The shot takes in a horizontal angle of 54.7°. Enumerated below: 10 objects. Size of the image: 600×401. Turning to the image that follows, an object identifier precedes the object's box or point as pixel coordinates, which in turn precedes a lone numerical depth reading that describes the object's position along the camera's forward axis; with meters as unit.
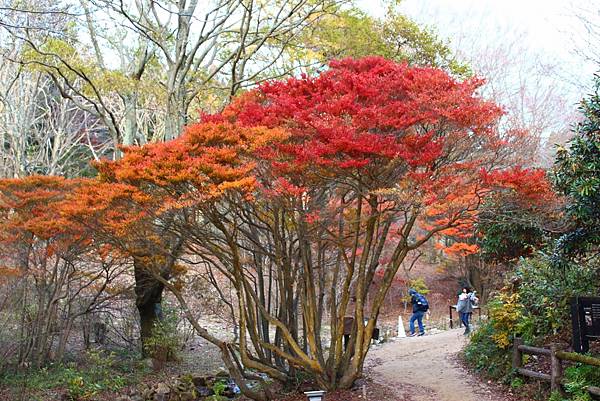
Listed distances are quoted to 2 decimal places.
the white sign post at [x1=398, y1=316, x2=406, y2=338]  16.88
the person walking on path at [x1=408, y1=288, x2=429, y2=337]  15.28
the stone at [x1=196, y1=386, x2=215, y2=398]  10.24
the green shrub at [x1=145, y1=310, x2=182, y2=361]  12.17
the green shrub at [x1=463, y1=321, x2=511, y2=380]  9.12
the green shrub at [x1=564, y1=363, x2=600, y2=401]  6.74
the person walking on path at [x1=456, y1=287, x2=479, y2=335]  14.43
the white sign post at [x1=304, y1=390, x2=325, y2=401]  6.21
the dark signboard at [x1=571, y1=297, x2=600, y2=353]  6.99
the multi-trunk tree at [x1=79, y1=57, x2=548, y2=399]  7.47
